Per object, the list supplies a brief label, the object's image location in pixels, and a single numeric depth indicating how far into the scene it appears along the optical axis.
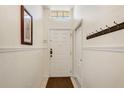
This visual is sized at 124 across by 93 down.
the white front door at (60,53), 3.24
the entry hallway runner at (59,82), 2.60
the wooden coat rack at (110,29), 0.85
